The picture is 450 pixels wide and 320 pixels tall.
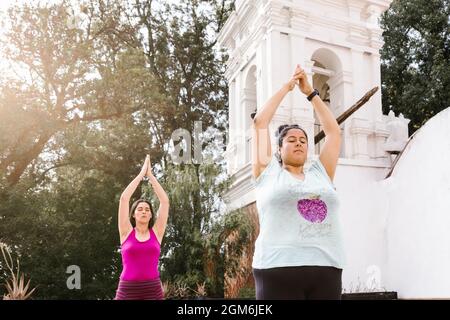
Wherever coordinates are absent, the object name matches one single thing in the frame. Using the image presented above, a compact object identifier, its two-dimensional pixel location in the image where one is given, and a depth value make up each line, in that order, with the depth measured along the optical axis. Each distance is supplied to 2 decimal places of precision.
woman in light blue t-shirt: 2.23
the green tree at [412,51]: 16.97
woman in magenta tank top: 3.52
